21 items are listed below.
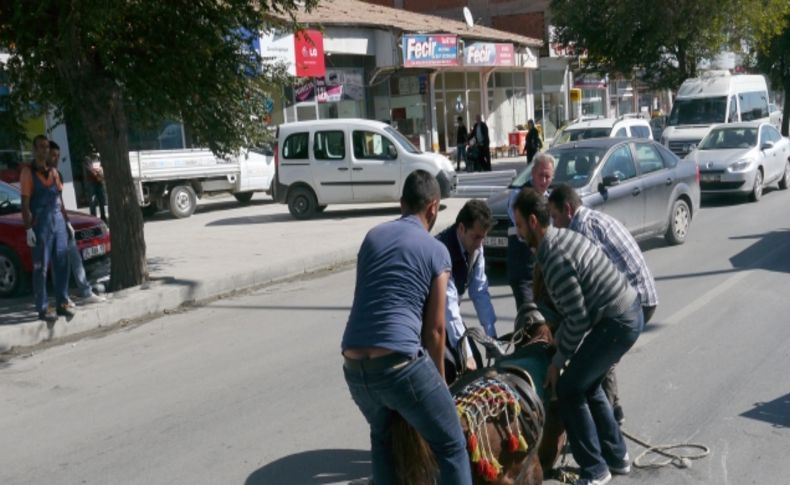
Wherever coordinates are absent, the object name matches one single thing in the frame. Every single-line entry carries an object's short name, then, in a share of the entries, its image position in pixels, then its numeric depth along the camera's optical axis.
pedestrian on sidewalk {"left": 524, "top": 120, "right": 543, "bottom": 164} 25.41
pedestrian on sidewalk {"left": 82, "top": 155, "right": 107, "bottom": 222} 18.52
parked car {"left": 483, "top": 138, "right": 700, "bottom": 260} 11.77
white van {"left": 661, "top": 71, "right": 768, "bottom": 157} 24.66
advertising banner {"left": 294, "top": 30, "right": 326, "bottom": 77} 25.31
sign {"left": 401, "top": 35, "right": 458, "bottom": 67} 29.58
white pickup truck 20.00
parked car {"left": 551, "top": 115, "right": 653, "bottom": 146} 21.67
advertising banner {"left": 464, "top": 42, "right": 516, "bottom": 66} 33.04
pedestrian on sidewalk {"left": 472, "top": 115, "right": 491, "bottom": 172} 26.86
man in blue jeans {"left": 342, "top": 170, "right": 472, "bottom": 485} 3.79
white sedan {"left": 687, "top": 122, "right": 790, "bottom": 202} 17.61
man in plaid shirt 5.25
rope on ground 5.23
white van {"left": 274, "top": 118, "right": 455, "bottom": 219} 18.44
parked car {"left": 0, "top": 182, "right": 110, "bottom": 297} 11.77
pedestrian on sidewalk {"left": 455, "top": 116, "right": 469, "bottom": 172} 29.55
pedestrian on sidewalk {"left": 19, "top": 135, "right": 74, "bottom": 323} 9.50
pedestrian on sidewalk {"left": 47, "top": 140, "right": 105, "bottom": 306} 10.24
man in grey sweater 4.56
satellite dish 35.84
